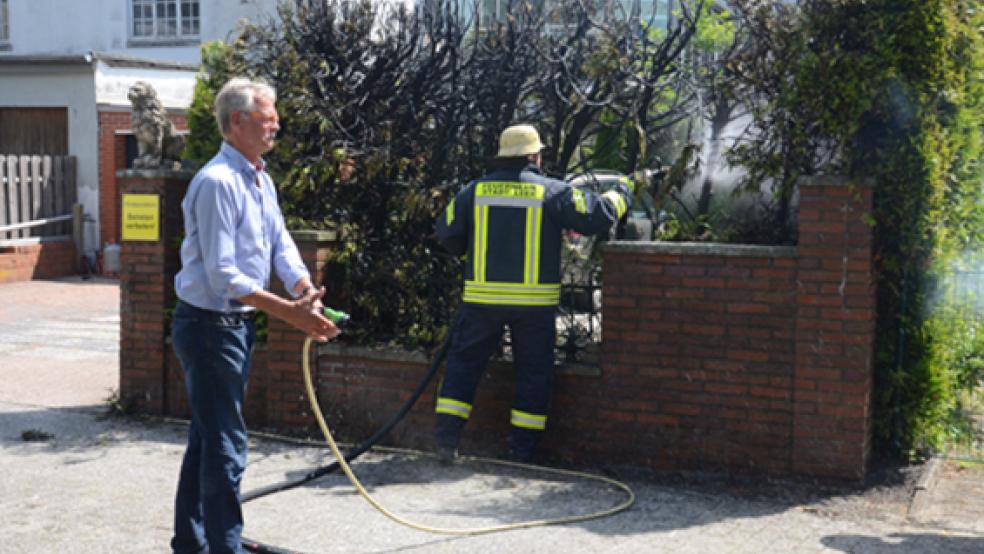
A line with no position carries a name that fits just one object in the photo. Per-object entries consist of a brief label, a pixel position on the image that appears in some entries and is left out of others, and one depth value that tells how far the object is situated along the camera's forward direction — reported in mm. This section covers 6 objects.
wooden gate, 17406
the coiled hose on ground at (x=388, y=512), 5246
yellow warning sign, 8062
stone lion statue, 8211
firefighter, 6574
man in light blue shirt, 4578
